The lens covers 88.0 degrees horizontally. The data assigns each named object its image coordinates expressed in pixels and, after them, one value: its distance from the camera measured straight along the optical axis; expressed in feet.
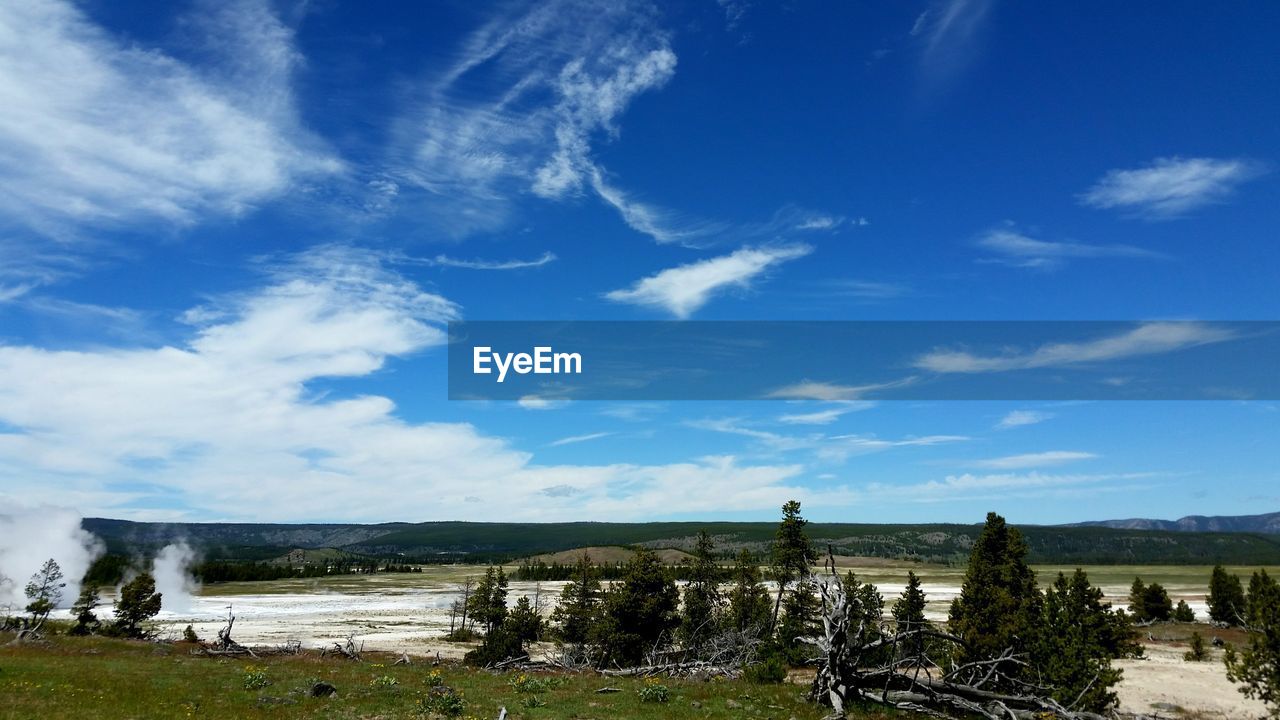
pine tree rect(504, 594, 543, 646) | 163.02
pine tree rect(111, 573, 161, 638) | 203.21
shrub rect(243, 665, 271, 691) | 86.58
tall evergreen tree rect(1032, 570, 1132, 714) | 96.73
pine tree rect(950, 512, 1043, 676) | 130.82
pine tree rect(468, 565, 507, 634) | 176.86
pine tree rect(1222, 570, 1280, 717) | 89.92
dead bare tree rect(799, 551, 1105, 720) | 64.28
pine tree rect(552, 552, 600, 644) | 171.01
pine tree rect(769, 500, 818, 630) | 173.88
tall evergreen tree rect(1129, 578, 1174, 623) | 311.47
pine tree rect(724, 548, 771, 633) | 174.29
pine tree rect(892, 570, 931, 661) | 173.31
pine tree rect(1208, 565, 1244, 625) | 290.35
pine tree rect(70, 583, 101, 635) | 182.29
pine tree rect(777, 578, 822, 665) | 137.49
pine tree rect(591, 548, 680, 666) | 148.36
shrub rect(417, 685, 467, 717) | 71.36
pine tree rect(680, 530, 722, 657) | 163.53
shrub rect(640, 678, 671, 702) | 78.48
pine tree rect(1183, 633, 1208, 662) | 212.02
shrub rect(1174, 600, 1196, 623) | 303.23
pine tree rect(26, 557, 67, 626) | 203.19
